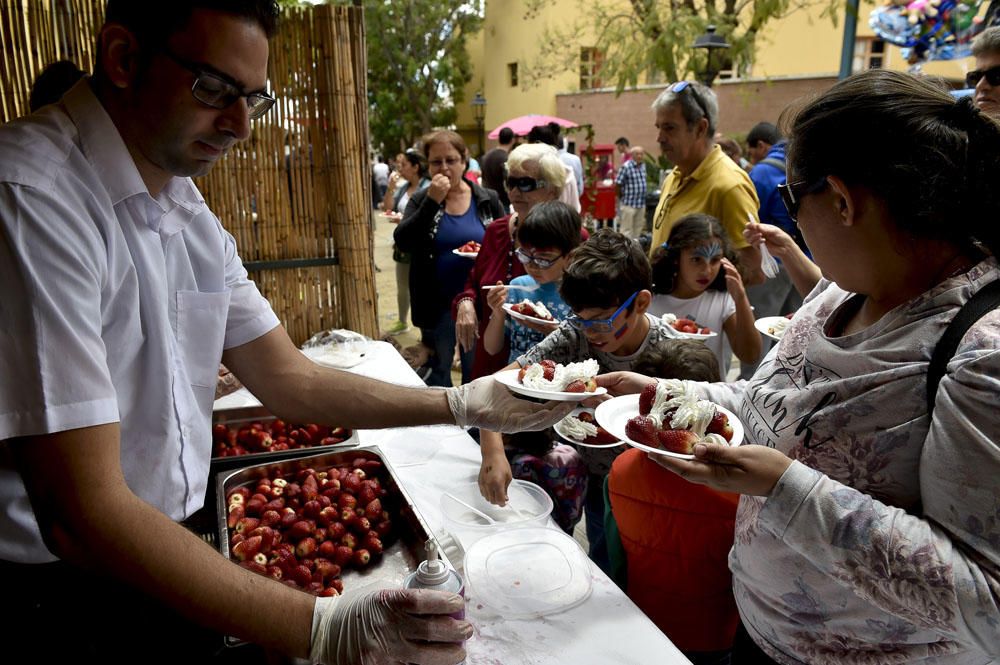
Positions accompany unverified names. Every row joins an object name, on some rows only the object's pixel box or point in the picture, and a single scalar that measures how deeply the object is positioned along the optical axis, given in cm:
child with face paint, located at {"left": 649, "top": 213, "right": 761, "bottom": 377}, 302
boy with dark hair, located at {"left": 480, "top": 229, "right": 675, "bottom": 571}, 235
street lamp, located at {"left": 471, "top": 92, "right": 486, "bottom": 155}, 2954
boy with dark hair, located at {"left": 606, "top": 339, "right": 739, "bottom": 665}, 166
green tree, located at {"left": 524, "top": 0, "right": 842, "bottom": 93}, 1252
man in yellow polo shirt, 363
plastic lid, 154
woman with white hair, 350
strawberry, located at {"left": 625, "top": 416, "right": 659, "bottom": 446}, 158
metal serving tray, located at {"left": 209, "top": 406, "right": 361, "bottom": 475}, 225
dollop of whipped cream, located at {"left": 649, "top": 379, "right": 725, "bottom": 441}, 158
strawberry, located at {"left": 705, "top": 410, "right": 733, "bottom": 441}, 162
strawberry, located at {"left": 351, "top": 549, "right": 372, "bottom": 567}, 179
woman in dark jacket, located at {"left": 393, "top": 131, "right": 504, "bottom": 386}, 448
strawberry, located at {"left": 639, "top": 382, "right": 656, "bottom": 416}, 174
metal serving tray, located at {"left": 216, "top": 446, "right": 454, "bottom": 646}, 178
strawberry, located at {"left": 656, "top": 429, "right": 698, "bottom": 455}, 149
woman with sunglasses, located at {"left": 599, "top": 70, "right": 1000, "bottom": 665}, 100
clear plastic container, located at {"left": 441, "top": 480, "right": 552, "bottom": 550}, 190
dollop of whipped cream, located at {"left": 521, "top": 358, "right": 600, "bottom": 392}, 193
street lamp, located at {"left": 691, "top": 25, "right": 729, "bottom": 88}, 910
